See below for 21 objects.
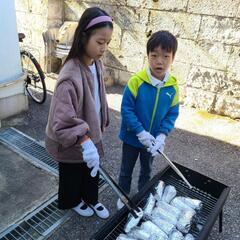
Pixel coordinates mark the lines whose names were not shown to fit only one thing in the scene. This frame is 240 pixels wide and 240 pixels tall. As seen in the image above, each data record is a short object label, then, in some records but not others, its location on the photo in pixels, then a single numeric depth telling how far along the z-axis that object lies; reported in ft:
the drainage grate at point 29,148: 11.09
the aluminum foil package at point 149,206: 6.85
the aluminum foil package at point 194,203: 7.23
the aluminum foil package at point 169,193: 7.43
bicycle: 15.55
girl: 6.40
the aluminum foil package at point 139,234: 6.26
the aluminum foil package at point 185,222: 6.65
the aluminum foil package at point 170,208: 7.04
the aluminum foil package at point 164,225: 6.54
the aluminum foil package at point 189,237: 6.35
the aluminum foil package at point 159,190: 7.34
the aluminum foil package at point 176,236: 6.33
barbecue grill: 6.01
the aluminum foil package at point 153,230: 6.30
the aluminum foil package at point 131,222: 6.35
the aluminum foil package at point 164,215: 6.82
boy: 7.25
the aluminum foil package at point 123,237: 6.09
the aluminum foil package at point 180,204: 7.16
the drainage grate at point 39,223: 8.18
